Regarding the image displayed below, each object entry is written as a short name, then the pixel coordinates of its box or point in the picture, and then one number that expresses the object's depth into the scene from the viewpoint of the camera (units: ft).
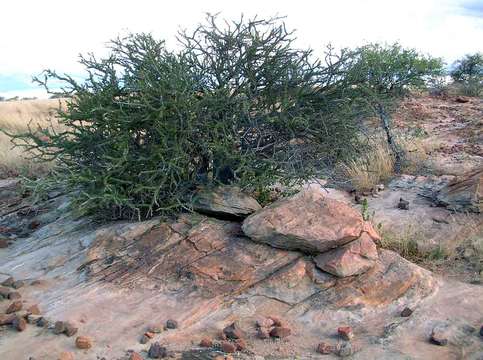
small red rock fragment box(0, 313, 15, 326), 14.33
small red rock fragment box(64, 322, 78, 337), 13.61
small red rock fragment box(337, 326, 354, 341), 13.43
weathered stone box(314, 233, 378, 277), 15.30
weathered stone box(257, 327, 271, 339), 13.51
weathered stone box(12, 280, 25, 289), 16.43
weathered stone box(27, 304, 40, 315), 14.80
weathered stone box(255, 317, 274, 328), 13.96
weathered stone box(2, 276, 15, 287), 16.56
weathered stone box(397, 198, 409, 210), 20.45
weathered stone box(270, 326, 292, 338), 13.51
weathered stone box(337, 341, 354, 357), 12.70
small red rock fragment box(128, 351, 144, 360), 12.36
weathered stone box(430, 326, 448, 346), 12.92
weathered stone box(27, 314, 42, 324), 14.42
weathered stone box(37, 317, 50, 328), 14.19
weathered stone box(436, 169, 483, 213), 19.21
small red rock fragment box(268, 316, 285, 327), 13.97
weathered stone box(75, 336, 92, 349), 13.05
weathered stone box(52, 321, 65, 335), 13.71
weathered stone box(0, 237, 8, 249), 21.31
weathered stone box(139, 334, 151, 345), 13.34
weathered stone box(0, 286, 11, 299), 15.93
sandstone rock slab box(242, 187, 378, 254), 15.72
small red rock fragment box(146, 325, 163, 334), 13.69
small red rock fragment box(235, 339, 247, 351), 13.03
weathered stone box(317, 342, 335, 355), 12.88
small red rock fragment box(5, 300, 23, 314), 14.92
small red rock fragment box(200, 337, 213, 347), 13.12
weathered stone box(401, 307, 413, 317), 14.19
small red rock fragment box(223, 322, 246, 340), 13.42
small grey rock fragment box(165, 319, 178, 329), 13.91
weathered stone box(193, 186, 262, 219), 17.99
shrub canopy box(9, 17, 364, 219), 17.67
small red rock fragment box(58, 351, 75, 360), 12.48
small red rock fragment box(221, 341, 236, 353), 12.82
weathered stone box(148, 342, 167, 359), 12.67
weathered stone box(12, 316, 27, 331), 14.01
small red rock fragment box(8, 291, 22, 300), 15.81
